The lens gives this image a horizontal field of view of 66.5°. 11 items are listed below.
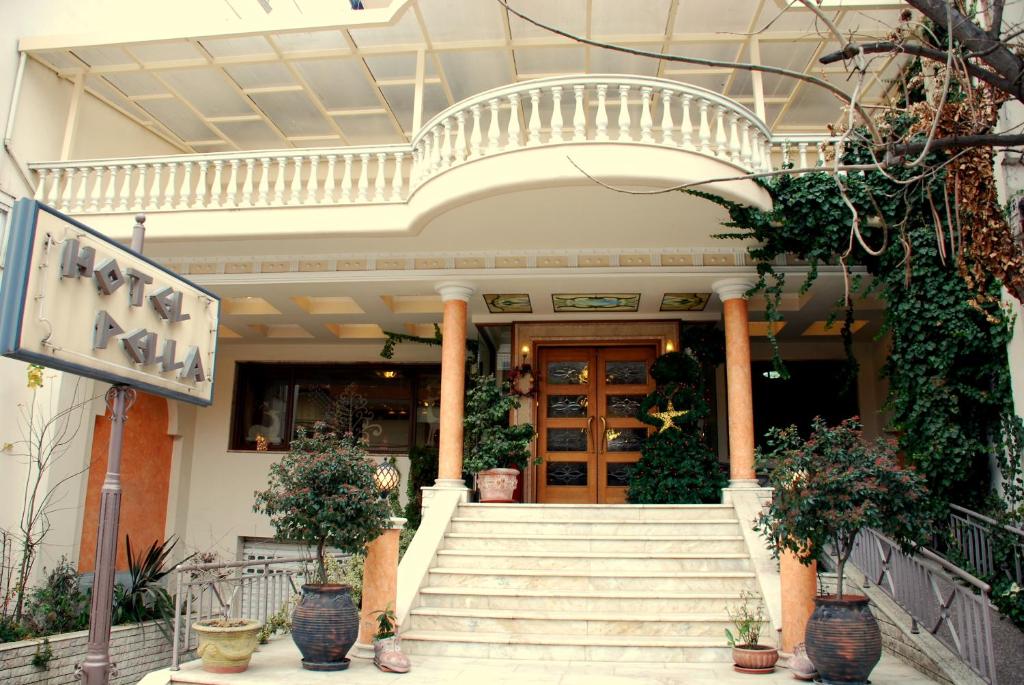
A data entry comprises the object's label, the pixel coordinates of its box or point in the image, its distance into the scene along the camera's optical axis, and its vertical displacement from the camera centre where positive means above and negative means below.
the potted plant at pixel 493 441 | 9.78 +0.49
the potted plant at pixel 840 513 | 5.46 -0.20
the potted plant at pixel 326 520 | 6.06 -0.35
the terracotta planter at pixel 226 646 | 5.94 -1.28
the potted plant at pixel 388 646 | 5.96 -1.31
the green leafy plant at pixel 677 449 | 10.02 +0.43
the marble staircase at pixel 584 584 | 6.57 -0.97
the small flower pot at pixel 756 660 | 5.94 -1.33
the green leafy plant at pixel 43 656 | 8.02 -1.86
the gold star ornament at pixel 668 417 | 10.66 +0.88
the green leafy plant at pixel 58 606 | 8.83 -1.53
